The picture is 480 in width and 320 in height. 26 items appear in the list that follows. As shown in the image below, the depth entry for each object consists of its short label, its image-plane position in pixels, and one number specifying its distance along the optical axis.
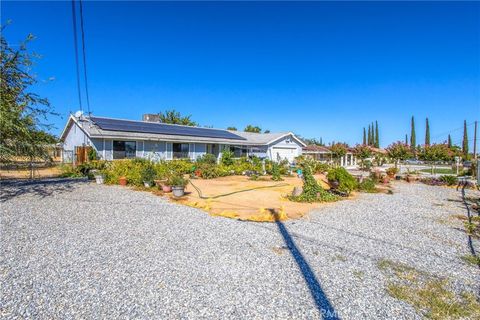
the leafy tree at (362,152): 27.42
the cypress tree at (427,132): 53.06
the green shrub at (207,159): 21.53
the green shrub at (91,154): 16.91
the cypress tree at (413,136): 54.66
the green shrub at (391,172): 18.84
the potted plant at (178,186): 10.17
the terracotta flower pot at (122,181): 12.94
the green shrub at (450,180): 15.50
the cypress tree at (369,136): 64.05
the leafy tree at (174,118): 44.78
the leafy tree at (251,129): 55.97
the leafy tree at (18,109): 9.34
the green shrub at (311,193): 10.12
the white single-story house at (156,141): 17.80
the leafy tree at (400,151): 25.42
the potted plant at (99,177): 13.02
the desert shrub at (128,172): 12.53
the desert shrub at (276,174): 16.75
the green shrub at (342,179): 10.77
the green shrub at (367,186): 12.82
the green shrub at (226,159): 21.86
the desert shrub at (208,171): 17.10
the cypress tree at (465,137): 47.31
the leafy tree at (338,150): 30.09
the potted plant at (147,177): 12.16
